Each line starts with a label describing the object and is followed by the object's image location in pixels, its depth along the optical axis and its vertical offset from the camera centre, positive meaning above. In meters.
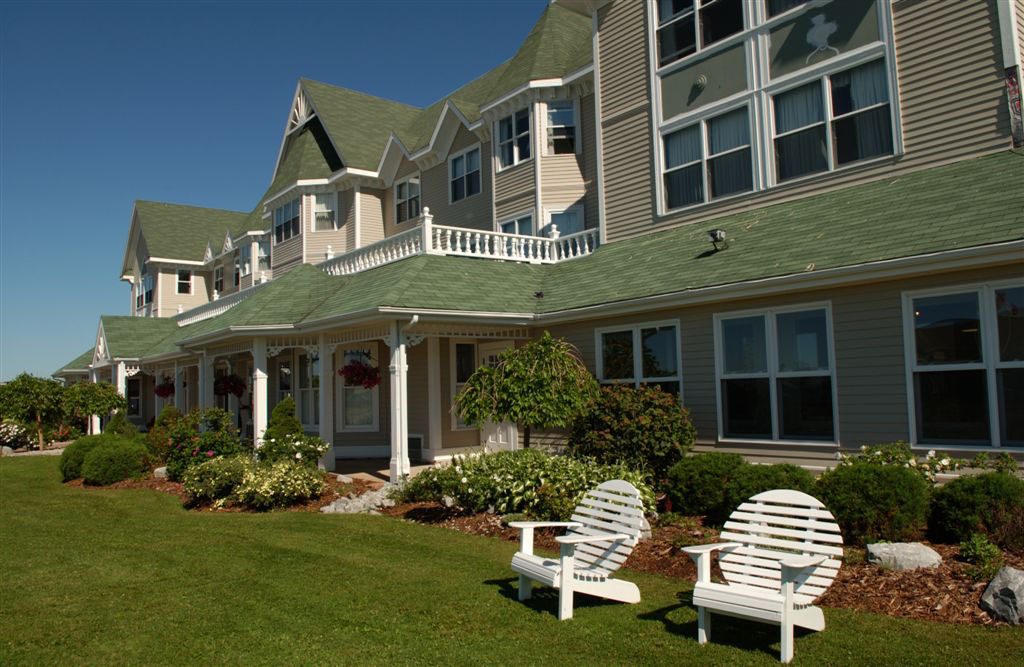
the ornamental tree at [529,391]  12.35 -0.04
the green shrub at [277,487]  13.48 -1.64
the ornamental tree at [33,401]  27.94 +0.07
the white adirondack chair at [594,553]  6.54 -1.51
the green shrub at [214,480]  14.02 -1.53
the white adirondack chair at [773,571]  5.44 -1.48
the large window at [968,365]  9.28 +0.14
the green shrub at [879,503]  8.31 -1.39
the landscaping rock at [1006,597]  6.05 -1.81
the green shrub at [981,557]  6.93 -1.76
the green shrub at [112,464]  17.64 -1.48
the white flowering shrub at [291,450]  15.45 -1.12
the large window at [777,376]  11.34 +0.10
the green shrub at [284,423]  15.89 -0.58
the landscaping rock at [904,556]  7.46 -1.78
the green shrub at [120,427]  23.81 -0.86
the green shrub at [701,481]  10.24 -1.34
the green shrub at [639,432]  12.09 -0.75
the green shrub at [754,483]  9.59 -1.29
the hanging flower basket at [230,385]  22.23 +0.36
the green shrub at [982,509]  7.76 -1.41
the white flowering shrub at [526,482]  10.61 -1.37
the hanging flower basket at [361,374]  17.39 +0.45
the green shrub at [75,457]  18.75 -1.36
